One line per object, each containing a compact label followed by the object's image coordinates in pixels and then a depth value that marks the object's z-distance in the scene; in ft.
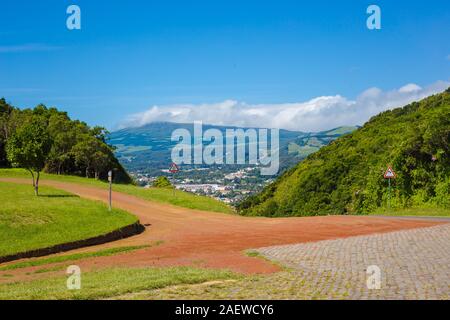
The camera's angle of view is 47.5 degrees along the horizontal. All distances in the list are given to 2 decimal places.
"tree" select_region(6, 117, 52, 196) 98.17
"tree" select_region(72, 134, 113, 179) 195.72
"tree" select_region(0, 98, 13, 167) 210.59
